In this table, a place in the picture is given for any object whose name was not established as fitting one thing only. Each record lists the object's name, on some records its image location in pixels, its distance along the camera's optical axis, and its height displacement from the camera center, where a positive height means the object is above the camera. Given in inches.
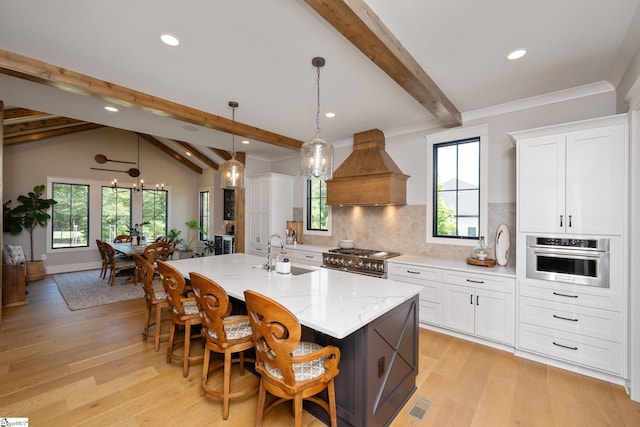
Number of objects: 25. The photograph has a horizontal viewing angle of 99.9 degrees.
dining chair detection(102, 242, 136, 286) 212.4 -41.8
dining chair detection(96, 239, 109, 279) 230.8 -40.5
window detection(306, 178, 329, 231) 210.4 +5.2
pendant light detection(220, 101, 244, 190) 122.8 +17.9
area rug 172.9 -57.4
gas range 145.8 -26.9
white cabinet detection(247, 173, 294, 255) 217.0 +5.3
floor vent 77.3 -57.9
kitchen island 64.2 -29.7
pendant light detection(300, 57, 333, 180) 93.2 +19.9
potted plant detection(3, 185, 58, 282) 221.0 -4.0
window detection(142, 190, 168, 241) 322.0 +0.9
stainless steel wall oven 93.8 -16.8
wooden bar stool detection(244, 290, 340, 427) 55.2 -32.4
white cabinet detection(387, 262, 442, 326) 129.6 -35.1
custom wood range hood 152.4 +21.5
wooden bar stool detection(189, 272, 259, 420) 74.0 -34.6
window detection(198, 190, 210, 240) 351.3 -1.2
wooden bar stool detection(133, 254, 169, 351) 108.1 -34.8
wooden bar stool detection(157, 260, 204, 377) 91.5 -32.7
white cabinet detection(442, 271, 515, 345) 111.7 -39.9
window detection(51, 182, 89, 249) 261.7 -3.6
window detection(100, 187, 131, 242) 289.9 +0.7
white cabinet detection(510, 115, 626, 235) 92.0 +13.9
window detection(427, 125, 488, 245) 137.2 +15.4
